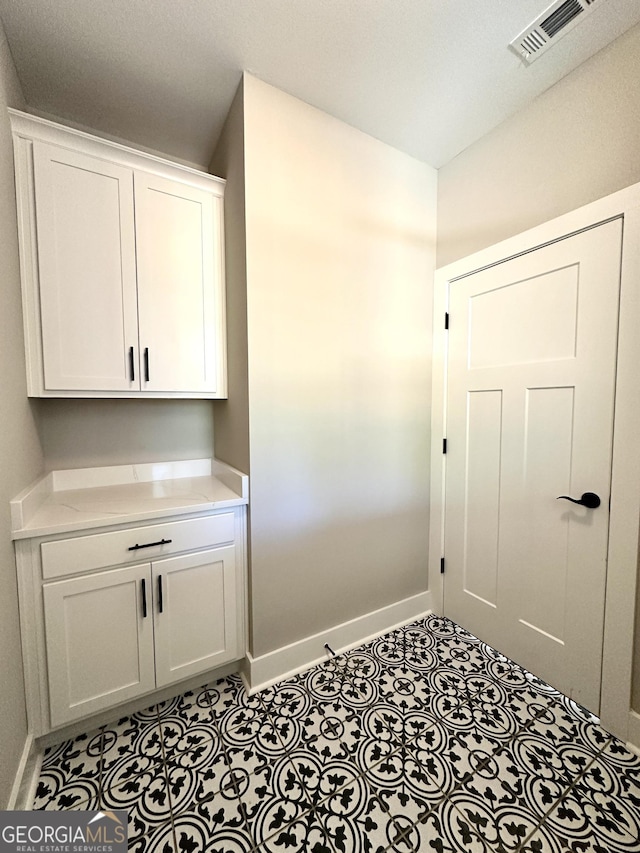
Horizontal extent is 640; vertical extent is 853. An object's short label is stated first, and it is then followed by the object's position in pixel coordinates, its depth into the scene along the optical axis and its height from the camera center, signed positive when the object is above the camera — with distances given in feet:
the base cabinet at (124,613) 4.22 -2.93
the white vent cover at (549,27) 4.05 +4.81
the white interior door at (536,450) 4.78 -0.79
